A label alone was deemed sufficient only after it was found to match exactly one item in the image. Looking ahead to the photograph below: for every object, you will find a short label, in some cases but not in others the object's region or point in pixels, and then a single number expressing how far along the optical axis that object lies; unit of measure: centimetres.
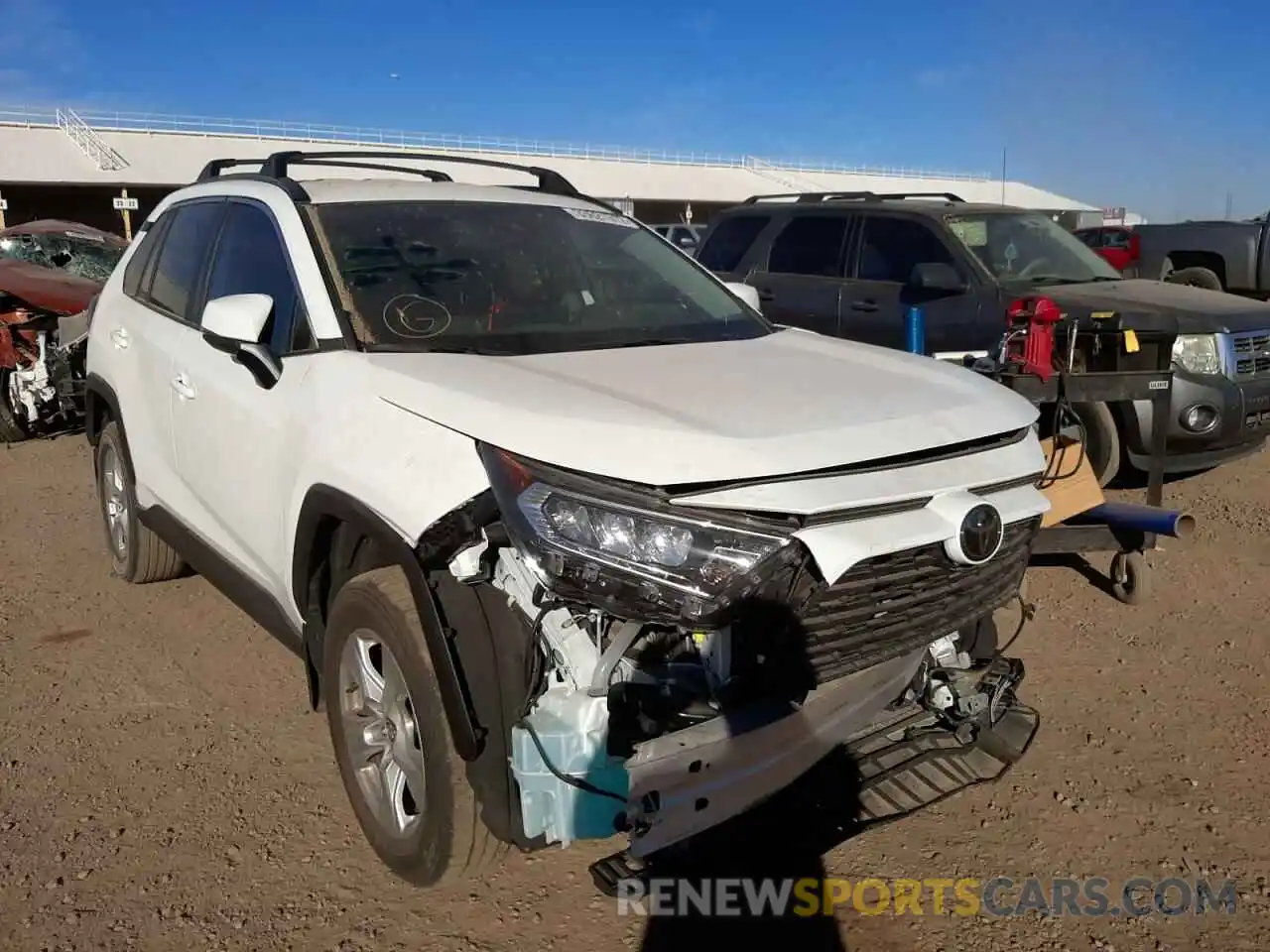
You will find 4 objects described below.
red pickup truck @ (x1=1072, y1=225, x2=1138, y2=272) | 1628
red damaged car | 859
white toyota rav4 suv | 238
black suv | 614
